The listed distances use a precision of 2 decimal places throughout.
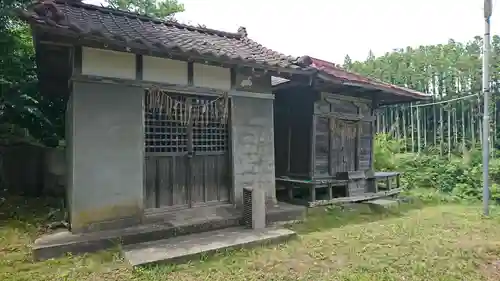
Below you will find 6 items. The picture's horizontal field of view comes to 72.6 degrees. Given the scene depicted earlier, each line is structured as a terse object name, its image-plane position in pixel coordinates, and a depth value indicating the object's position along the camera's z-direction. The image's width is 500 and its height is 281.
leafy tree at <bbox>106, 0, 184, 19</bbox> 15.26
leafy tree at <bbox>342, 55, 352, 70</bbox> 36.53
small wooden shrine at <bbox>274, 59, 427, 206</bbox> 7.86
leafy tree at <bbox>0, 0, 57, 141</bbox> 8.21
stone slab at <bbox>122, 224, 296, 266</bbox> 4.46
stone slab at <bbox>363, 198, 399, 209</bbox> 8.37
